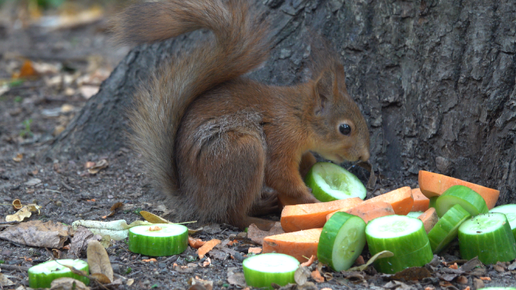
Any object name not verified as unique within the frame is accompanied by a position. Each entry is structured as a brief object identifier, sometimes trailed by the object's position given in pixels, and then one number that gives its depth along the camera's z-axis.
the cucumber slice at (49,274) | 3.58
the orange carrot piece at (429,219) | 4.39
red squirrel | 5.07
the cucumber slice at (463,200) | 4.35
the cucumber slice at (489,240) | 4.07
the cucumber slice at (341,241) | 3.90
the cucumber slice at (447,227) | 4.18
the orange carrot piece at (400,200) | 4.61
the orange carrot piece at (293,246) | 4.21
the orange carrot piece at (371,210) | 4.37
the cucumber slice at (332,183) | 5.41
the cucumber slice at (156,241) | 4.32
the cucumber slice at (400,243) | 3.86
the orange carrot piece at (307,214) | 4.68
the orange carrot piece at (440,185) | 4.89
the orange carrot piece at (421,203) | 5.08
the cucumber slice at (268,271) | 3.67
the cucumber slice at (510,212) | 4.37
